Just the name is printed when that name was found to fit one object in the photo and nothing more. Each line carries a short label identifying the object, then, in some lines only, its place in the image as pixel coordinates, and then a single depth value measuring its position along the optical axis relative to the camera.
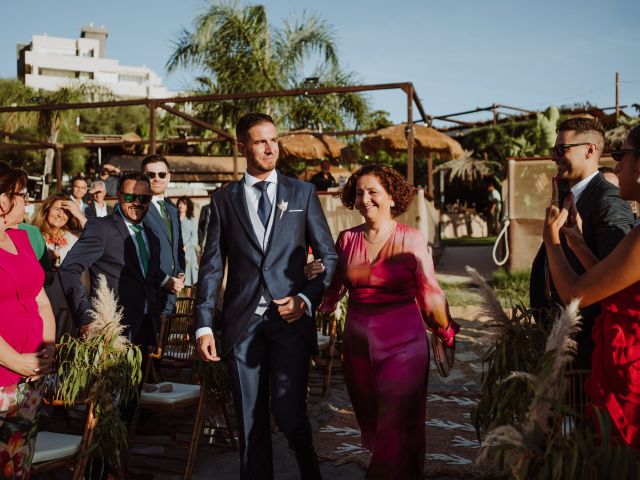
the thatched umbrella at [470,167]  28.11
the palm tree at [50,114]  22.17
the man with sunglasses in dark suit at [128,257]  4.47
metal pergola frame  9.66
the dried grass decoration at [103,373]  3.42
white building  89.50
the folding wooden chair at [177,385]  4.45
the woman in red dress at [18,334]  3.16
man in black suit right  3.38
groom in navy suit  3.62
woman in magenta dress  3.80
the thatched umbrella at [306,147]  16.61
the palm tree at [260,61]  20.36
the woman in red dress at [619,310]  2.24
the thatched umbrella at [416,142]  15.49
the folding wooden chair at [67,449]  3.33
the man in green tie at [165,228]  5.11
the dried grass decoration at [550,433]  2.02
